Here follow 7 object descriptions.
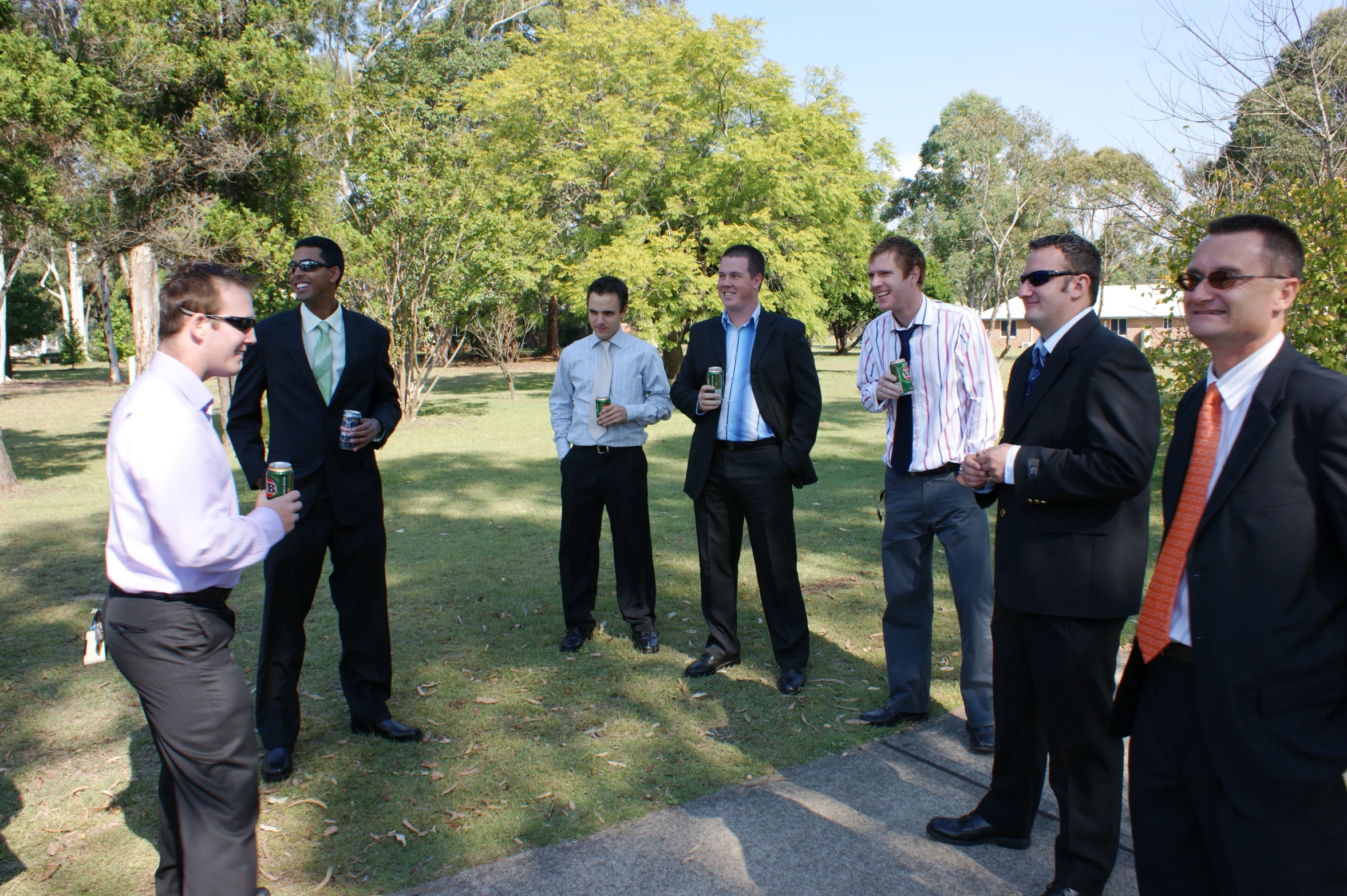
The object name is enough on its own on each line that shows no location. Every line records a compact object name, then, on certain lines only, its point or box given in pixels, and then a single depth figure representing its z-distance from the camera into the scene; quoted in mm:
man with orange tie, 2086
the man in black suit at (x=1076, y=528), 2934
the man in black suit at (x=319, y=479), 4121
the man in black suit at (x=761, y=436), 5055
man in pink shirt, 2498
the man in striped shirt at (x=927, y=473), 4363
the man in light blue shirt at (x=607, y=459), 5707
